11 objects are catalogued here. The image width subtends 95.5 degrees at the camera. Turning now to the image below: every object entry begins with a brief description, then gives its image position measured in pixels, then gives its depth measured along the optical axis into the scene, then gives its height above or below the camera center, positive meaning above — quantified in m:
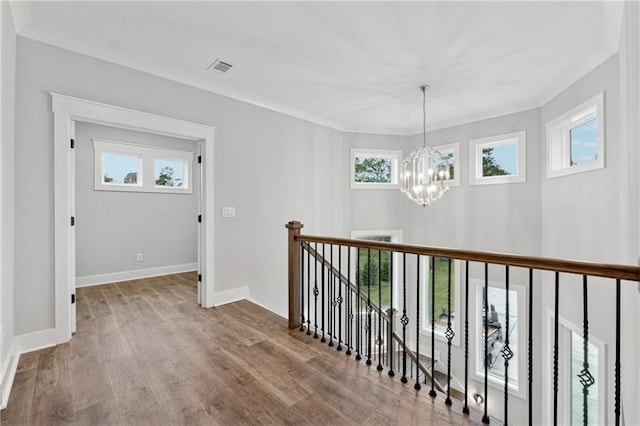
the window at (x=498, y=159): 4.42 +0.84
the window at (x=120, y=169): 4.62 +0.71
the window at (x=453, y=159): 5.18 +0.95
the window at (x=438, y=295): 5.29 -1.64
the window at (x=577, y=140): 2.97 +0.85
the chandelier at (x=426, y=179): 3.81 +0.44
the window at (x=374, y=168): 5.55 +0.86
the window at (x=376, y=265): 5.60 -1.08
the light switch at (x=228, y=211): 3.58 +0.00
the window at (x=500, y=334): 4.42 -2.02
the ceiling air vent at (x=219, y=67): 2.98 +1.53
